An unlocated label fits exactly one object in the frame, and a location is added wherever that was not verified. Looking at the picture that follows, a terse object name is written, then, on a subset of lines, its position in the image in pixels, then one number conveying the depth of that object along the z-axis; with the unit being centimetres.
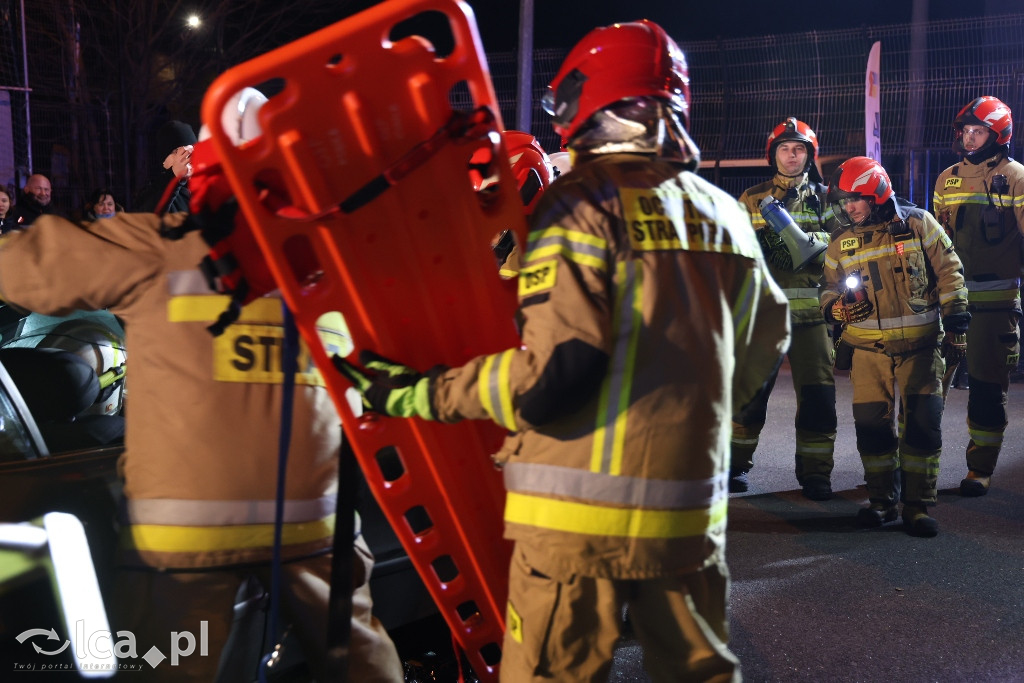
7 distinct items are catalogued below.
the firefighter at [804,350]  651
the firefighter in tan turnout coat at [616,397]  212
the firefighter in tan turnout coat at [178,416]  239
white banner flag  1065
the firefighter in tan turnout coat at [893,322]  584
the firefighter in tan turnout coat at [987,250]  680
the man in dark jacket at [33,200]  912
